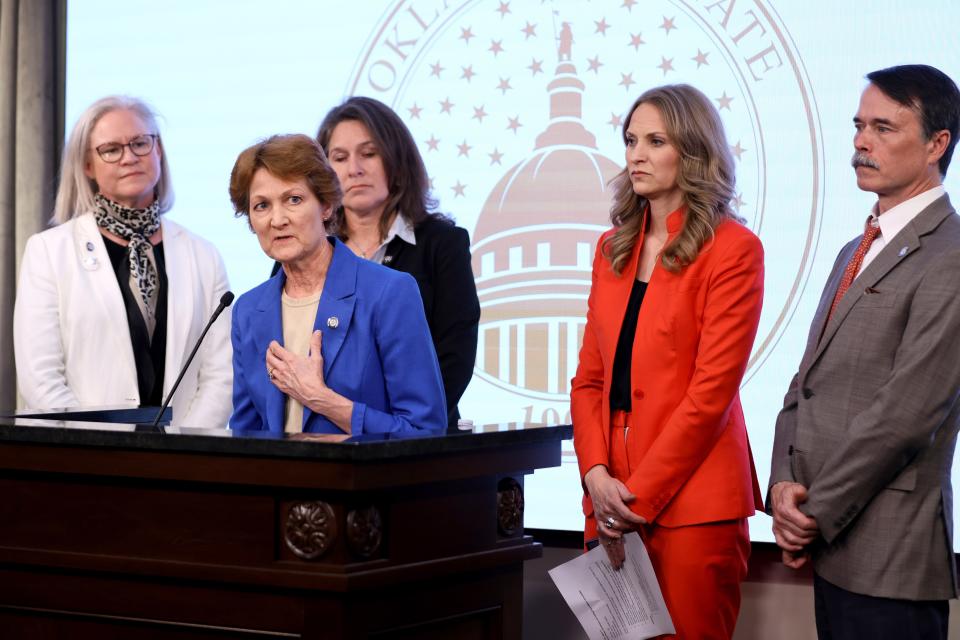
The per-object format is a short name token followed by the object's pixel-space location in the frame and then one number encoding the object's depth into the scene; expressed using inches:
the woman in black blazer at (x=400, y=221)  125.3
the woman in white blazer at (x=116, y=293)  132.7
